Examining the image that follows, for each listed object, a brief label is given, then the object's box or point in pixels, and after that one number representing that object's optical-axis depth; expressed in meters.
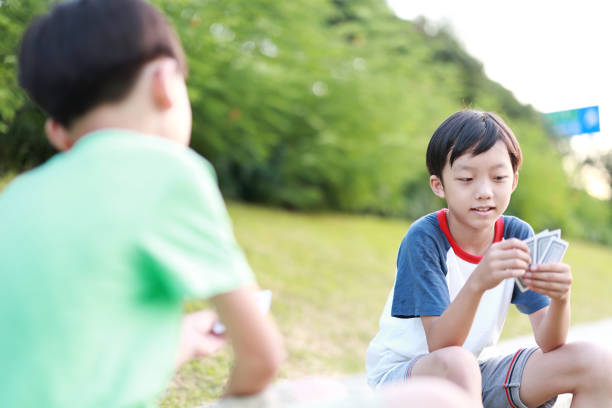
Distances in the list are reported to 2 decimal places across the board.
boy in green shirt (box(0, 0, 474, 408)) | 0.91
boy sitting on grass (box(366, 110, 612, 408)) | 1.69
